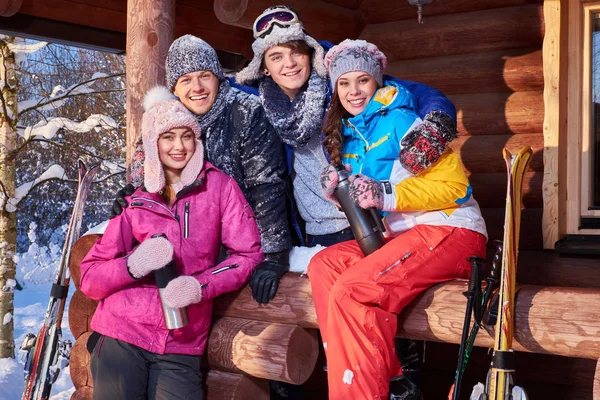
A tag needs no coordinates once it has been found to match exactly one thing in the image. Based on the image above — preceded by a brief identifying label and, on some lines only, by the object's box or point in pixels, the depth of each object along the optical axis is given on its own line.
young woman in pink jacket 3.62
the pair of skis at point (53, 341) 4.33
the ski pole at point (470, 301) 3.15
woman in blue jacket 3.19
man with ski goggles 3.97
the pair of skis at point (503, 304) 3.04
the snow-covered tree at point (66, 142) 14.11
